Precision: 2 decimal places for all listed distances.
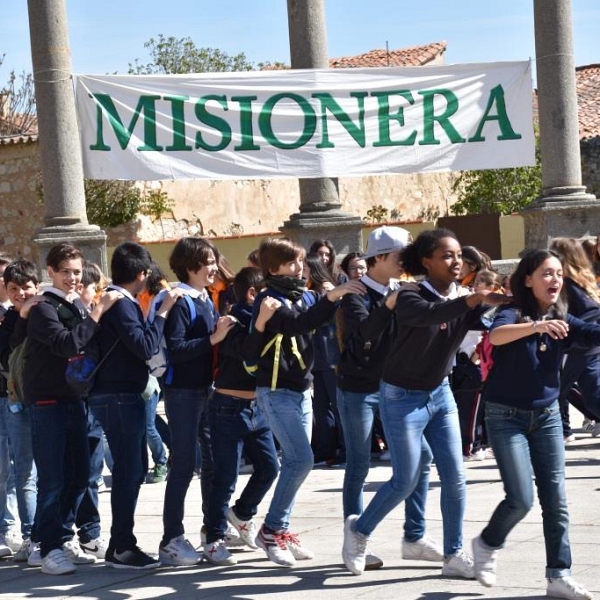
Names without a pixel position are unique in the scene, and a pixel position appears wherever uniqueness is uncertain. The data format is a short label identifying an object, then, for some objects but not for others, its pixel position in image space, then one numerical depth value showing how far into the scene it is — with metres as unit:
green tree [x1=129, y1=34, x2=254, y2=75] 44.25
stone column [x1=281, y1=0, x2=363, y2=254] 16.48
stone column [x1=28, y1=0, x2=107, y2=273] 15.52
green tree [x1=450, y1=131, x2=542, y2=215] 33.66
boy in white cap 7.07
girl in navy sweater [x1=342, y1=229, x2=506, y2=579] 6.62
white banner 14.81
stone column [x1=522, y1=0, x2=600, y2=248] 17.33
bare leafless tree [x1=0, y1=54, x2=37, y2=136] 36.25
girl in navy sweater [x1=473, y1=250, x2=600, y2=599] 6.25
